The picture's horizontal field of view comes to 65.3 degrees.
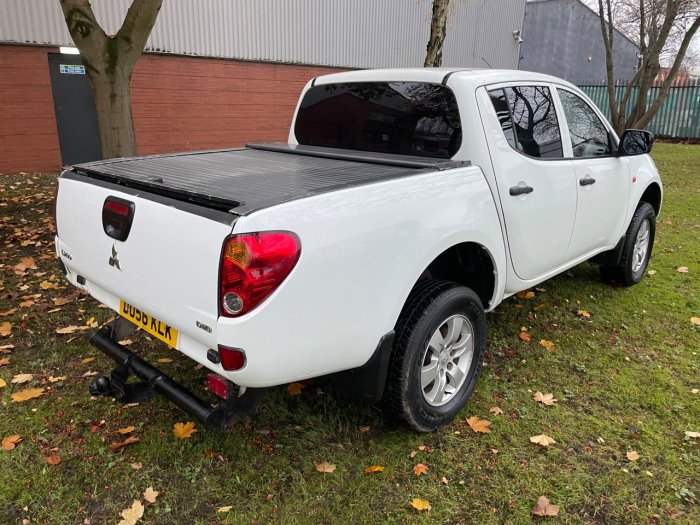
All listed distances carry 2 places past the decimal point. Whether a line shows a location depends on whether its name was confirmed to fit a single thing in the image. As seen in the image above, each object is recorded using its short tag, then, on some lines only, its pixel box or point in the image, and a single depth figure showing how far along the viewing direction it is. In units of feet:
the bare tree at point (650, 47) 38.84
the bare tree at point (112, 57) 18.80
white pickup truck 6.86
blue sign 36.01
